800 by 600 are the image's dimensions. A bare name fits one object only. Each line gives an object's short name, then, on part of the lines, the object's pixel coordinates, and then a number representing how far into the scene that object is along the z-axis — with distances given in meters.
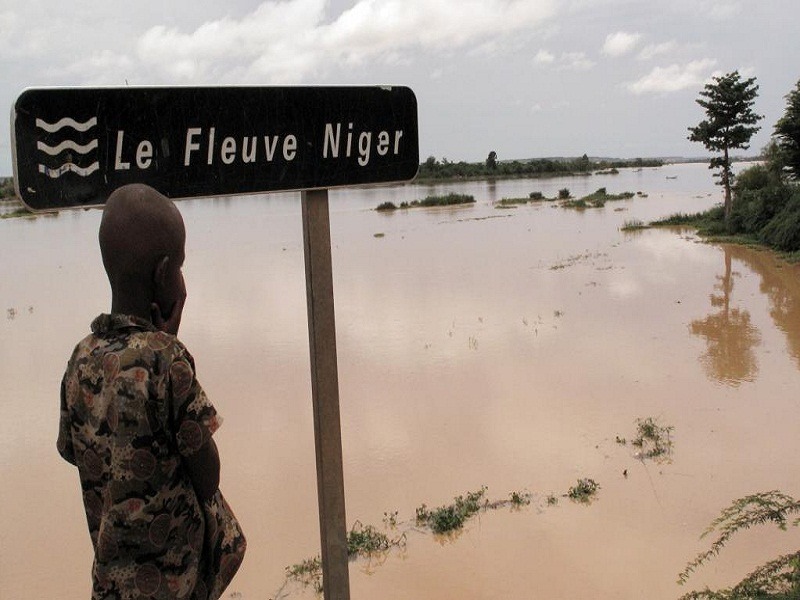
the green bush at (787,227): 14.80
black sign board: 1.34
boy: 1.13
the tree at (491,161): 72.00
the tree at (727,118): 19.02
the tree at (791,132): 14.66
